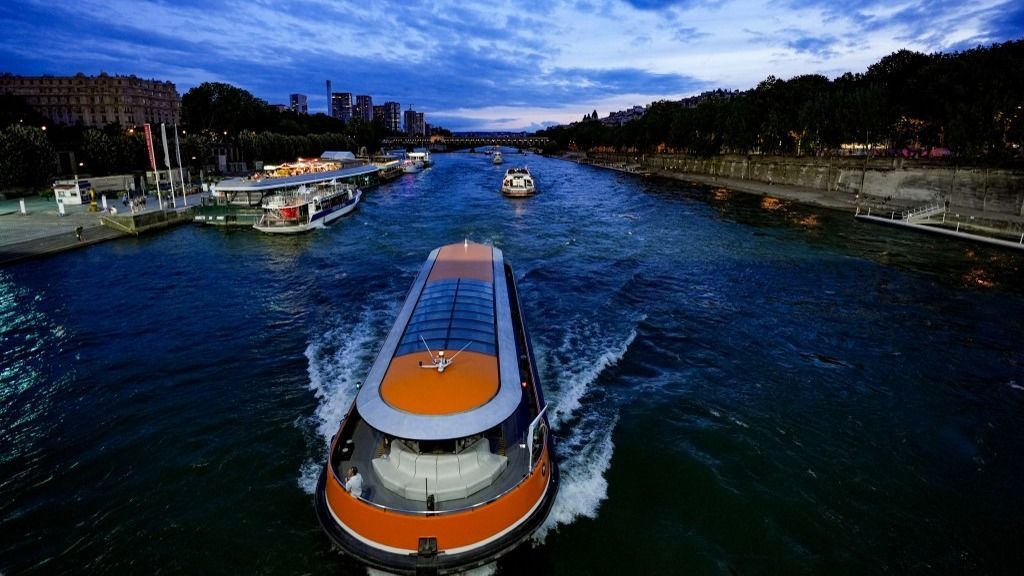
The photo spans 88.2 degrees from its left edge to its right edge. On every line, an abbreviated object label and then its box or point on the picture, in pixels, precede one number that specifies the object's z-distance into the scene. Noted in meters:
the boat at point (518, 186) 85.62
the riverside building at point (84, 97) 168.50
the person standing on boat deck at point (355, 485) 11.51
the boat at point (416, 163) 150.62
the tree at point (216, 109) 125.38
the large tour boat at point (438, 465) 11.16
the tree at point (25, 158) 61.16
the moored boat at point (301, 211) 54.50
